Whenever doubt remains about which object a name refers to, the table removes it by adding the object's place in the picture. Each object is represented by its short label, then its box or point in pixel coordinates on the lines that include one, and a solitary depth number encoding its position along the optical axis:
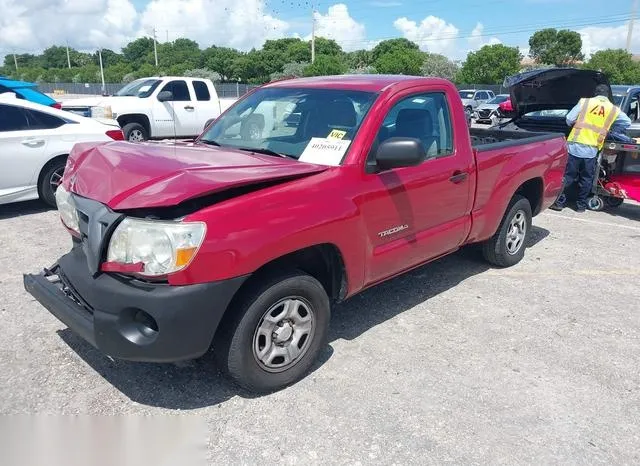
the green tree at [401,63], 62.21
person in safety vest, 8.03
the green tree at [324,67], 52.05
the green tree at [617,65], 46.28
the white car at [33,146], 7.05
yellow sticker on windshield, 3.72
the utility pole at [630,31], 44.34
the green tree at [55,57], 124.38
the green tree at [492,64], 60.25
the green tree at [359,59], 83.81
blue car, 10.19
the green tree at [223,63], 83.19
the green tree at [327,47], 85.50
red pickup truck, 2.82
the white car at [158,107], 12.56
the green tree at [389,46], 87.25
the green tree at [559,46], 78.12
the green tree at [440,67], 66.03
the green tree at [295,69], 62.19
